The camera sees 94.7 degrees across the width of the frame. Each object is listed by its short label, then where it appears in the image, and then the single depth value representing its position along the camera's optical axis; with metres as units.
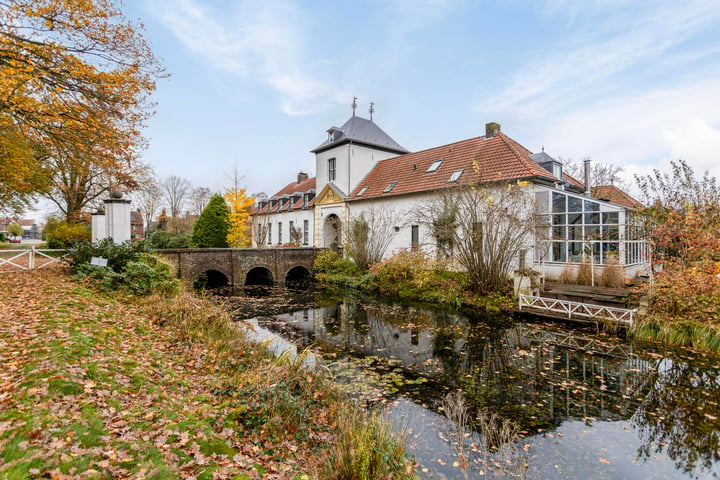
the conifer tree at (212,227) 26.00
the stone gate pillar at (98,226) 12.04
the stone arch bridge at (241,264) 17.47
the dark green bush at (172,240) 29.34
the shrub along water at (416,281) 13.05
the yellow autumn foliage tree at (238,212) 29.89
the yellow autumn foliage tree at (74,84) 7.36
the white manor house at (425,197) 12.63
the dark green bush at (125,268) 9.38
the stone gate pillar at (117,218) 11.23
